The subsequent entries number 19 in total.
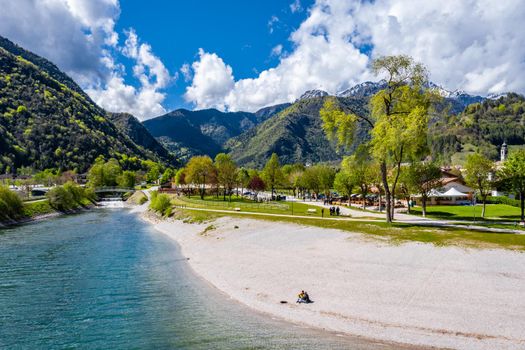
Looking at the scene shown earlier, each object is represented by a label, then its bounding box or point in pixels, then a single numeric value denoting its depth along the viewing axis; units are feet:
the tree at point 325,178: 323.57
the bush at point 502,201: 241.31
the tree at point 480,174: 187.62
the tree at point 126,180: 620.04
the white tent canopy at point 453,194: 293.02
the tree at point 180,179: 454.40
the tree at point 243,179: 428.93
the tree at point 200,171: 368.68
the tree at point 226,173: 351.87
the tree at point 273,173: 368.97
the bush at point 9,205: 236.63
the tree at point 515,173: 159.43
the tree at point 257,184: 370.73
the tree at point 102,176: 565.94
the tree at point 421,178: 195.62
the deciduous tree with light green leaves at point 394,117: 133.08
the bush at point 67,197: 323.37
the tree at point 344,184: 261.24
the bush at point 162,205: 285.84
